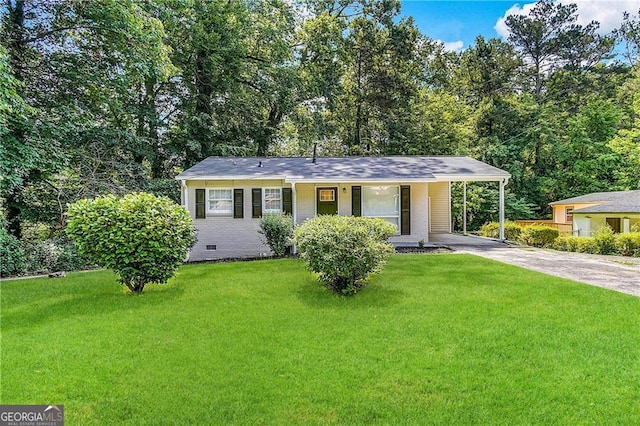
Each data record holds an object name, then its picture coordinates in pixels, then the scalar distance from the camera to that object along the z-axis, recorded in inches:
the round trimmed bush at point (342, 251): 255.9
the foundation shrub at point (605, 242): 514.3
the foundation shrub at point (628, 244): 492.4
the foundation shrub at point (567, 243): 540.4
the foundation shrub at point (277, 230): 461.1
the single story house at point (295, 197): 524.7
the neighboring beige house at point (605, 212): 639.8
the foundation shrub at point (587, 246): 524.1
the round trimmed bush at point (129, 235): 261.1
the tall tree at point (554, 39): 1115.3
